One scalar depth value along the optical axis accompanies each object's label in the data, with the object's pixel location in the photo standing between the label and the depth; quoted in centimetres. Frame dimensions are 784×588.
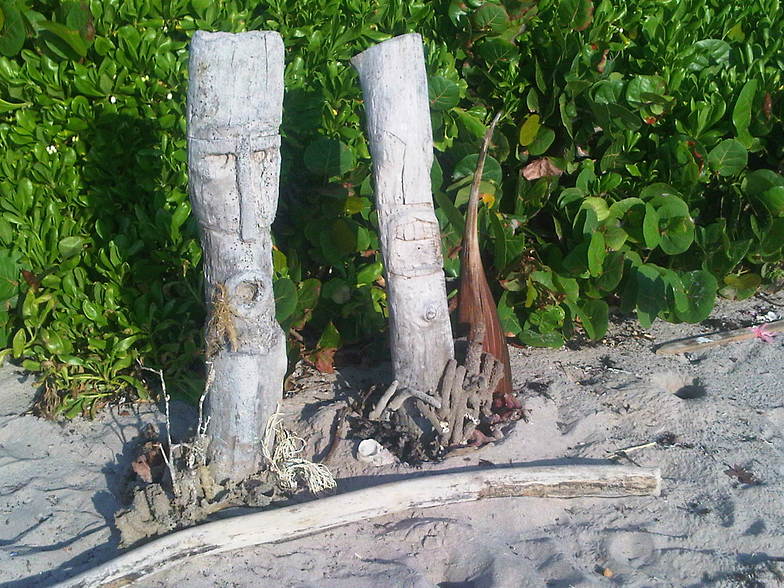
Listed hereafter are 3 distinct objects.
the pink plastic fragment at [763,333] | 382
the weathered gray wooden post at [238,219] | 237
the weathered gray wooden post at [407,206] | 272
